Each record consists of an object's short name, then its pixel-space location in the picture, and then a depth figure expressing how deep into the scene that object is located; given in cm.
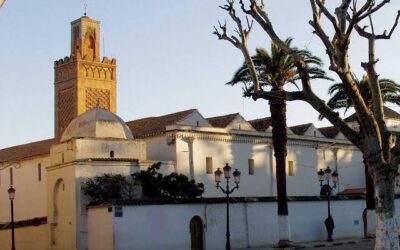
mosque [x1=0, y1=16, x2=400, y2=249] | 3356
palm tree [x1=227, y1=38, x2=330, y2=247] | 3117
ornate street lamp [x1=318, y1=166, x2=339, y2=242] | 3624
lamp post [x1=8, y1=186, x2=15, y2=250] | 3117
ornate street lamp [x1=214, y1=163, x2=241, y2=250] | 2985
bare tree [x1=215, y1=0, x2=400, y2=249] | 1438
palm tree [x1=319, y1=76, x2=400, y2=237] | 3528
